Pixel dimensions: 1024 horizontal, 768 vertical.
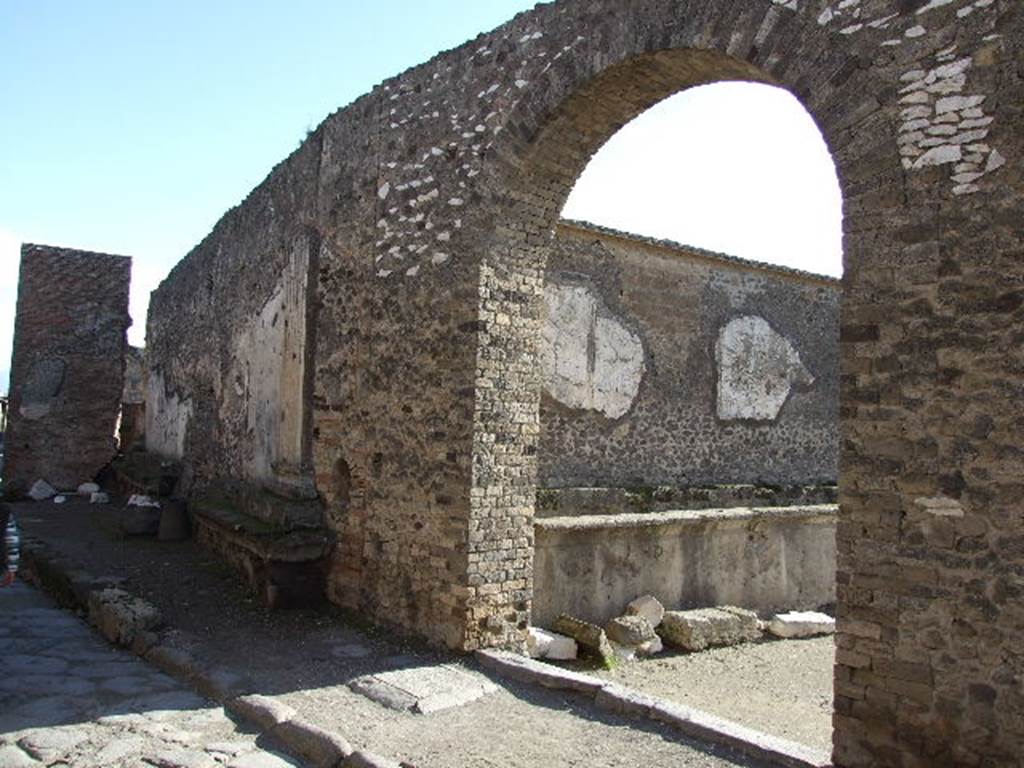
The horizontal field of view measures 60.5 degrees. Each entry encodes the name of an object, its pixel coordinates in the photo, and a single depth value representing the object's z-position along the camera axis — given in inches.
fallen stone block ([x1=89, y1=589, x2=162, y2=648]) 238.2
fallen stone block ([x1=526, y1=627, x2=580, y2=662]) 273.6
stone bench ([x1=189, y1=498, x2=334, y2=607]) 271.7
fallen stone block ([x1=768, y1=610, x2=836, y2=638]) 360.5
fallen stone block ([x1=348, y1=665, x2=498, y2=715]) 190.2
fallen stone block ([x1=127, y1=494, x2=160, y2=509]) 436.8
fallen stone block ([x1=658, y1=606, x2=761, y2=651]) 328.8
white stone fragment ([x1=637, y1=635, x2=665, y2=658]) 318.0
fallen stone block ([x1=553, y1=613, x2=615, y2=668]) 285.7
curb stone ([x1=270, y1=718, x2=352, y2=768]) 160.1
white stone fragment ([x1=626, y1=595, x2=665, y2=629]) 335.0
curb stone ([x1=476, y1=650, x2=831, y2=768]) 157.0
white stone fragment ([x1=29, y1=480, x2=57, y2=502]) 586.2
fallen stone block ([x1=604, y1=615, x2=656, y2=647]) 314.8
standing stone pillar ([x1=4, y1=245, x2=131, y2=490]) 604.4
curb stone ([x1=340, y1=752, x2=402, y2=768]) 154.3
